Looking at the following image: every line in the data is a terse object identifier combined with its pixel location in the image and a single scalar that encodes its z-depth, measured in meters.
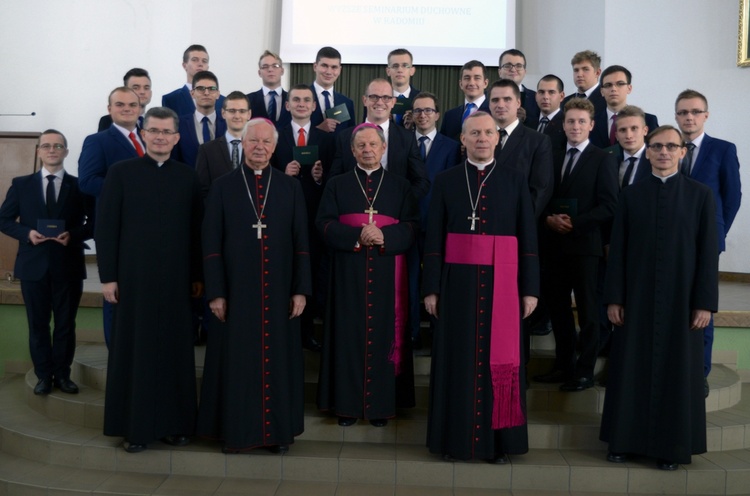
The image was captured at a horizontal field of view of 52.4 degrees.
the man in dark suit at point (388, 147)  4.71
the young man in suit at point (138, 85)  5.56
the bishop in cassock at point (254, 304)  4.00
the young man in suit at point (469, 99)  5.45
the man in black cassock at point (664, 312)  3.93
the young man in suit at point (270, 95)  5.68
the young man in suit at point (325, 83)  5.59
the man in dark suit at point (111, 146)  4.73
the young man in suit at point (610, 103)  5.21
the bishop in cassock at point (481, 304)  3.98
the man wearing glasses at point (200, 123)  5.09
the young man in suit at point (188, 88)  5.82
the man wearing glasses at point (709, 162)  4.57
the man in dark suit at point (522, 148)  4.50
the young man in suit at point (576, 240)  4.54
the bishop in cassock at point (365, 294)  4.23
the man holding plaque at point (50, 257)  4.77
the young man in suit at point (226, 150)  4.68
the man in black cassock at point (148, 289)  4.00
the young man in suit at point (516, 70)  5.82
